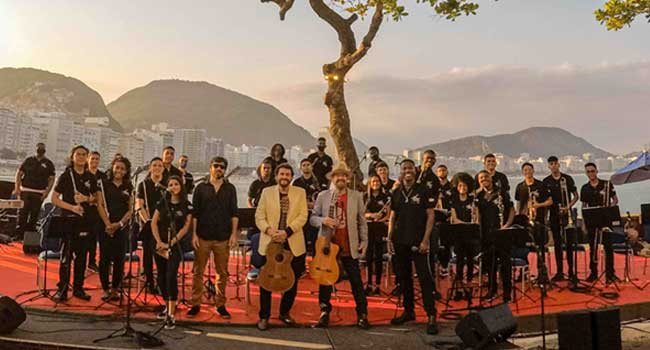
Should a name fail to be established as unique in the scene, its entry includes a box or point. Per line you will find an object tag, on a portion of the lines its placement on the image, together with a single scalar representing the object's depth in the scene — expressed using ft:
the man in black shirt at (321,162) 28.91
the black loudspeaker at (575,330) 13.20
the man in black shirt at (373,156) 28.48
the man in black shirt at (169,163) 23.15
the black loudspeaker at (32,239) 24.61
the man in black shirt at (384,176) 24.89
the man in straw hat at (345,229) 17.04
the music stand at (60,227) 18.21
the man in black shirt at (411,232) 17.08
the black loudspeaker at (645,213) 23.81
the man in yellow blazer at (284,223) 16.84
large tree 29.58
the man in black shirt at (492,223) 20.30
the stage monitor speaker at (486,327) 13.62
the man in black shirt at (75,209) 19.04
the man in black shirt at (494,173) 23.62
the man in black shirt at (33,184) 34.19
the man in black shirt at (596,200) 23.77
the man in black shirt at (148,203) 19.71
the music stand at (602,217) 21.81
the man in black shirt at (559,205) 24.03
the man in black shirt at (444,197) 23.98
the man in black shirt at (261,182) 24.49
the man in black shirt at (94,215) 19.74
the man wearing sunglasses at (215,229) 17.56
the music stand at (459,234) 19.11
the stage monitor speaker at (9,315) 14.84
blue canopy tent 33.86
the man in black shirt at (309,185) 24.89
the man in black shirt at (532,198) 24.26
